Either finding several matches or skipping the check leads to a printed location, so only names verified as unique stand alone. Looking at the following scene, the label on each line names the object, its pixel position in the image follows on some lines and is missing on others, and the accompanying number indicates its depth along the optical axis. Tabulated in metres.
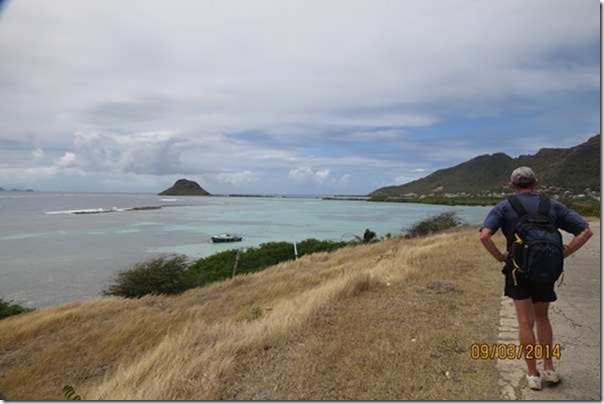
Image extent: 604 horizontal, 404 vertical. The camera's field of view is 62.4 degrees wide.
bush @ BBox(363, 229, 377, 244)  43.07
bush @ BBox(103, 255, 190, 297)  22.75
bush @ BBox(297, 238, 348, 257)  39.56
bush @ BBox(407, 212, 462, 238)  37.62
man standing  3.81
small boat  51.11
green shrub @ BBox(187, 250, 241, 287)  28.59
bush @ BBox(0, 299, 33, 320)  20.62
